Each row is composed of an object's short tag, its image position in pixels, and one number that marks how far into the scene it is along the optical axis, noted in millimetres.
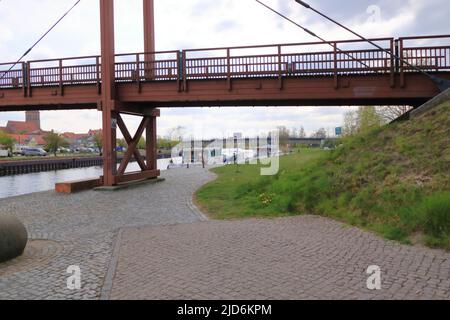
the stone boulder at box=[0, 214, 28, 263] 6344
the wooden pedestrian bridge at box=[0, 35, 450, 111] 13398
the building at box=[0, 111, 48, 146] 134150
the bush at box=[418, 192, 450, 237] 6484
